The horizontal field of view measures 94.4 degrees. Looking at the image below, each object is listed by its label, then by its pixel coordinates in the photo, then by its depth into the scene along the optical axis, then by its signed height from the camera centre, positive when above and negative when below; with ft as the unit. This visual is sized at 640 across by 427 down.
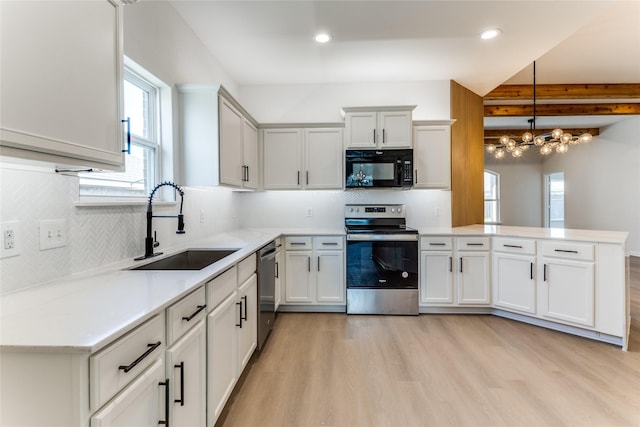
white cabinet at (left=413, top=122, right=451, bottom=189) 11.69 +2.24
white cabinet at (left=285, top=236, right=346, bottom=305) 10.98 -2.17
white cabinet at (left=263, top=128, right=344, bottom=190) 11.88 +2.21
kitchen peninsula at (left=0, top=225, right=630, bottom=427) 2.46 -1.46
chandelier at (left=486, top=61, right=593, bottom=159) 14.43 +3.63
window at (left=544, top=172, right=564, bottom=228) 27.66 +0.82
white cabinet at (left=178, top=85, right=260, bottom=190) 7.88 +2.09
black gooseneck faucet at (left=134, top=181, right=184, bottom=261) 6.11 -0.55
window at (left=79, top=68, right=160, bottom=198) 5.78 +1.50
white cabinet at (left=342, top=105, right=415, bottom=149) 11.24 +3.22
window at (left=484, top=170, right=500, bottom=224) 28.84 +1.44
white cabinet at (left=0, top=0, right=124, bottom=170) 2.78 +1.43
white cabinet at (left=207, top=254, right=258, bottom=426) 4.90 -2.33
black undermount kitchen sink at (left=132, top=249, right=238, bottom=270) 6.91 -1.10
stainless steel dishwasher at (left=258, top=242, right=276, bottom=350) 7.92 -2.28
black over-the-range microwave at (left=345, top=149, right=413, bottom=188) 11.14 +1.64
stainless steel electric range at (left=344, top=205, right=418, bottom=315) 10.59 -2.15
